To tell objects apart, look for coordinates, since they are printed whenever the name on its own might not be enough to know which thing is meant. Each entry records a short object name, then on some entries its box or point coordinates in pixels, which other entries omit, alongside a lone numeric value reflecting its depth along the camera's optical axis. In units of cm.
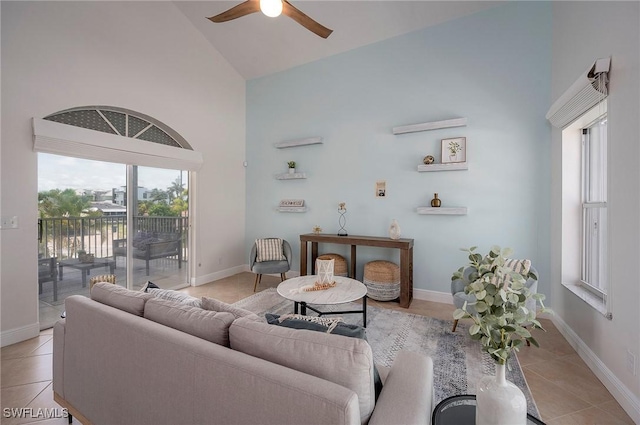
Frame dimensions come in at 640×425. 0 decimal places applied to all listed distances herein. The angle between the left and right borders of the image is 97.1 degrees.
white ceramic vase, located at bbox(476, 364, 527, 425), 90
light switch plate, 262
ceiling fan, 217
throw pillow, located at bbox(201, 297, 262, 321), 138
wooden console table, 356
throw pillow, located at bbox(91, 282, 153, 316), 152
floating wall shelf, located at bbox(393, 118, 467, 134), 358
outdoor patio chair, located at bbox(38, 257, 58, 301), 305
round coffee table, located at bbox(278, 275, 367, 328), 255
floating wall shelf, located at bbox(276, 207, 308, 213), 479
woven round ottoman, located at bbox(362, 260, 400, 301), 371
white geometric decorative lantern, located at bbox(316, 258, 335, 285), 297
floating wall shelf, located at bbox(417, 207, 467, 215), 357
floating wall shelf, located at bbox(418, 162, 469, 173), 357
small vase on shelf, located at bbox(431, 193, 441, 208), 372
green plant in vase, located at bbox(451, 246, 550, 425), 91
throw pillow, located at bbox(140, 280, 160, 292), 183
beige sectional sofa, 92
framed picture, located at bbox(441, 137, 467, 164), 361
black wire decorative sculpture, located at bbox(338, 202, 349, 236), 443
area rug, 204
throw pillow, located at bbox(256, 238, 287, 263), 438
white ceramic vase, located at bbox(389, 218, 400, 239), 379
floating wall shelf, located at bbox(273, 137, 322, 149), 462
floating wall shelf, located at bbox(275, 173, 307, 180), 473
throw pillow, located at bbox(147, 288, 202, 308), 159
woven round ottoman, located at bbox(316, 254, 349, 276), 418
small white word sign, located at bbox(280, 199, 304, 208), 482
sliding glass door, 309
